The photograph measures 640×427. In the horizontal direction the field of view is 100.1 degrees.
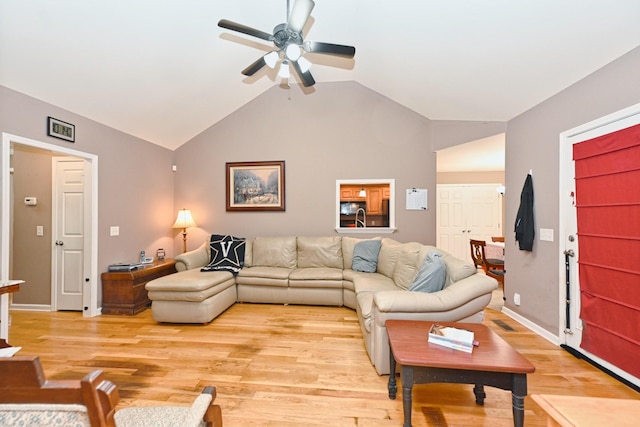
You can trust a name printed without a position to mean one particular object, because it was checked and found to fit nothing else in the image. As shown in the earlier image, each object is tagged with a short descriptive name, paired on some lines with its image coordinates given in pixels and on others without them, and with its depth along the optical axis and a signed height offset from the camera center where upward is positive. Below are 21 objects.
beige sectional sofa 2.07 -0.80
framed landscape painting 4.67 +0.49
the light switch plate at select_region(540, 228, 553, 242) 2.84 -0.21
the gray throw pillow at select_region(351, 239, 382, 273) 3.86 -0.61
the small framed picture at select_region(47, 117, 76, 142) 2.90 +0.94
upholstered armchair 0.59 -0.41
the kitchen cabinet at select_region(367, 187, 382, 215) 6.55 +0.32
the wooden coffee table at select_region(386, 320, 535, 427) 1.41 -0.81
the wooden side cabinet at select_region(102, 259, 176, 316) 3.49 -1.04
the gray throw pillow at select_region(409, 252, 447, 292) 2.34 -0.55
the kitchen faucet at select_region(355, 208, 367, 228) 6.48 -0.14
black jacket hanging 3.04 -0.05
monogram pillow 3.92 -0.60
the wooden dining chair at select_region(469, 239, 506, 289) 4.22 -0.79
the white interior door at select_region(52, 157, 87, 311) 3.59 -0.28
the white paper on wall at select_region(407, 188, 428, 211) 4.43 +0.25
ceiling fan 2.06 +1.52
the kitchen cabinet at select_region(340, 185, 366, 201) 6.56 +0.52
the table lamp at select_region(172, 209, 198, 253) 4.60 -0.13
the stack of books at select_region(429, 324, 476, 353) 1.59 -0.75
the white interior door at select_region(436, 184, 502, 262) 6.36 -0.01
